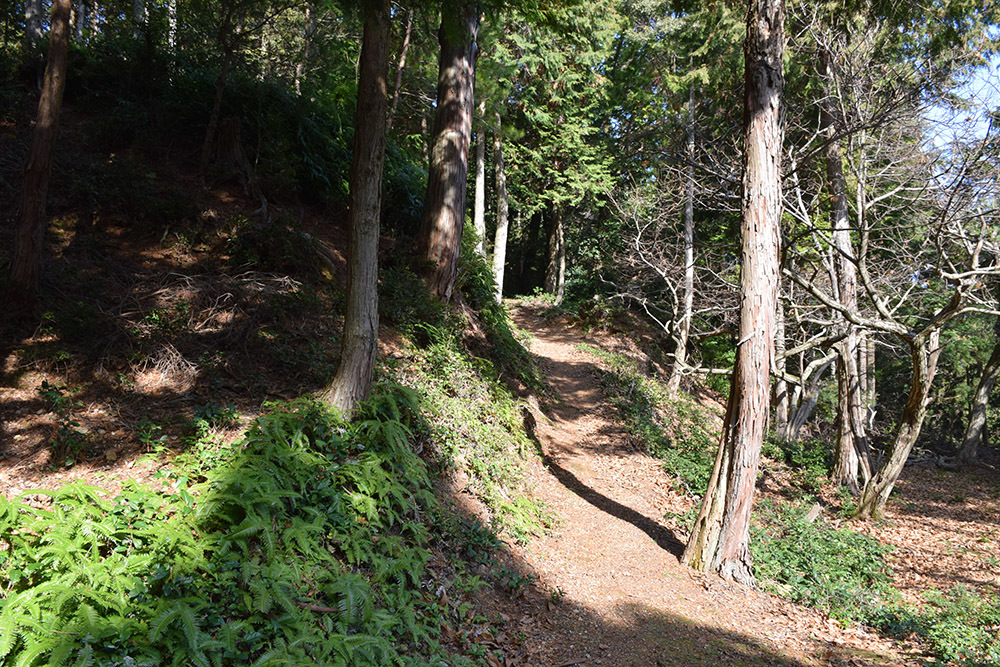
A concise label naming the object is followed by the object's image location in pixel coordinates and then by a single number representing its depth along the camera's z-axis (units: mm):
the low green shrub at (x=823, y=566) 6262
